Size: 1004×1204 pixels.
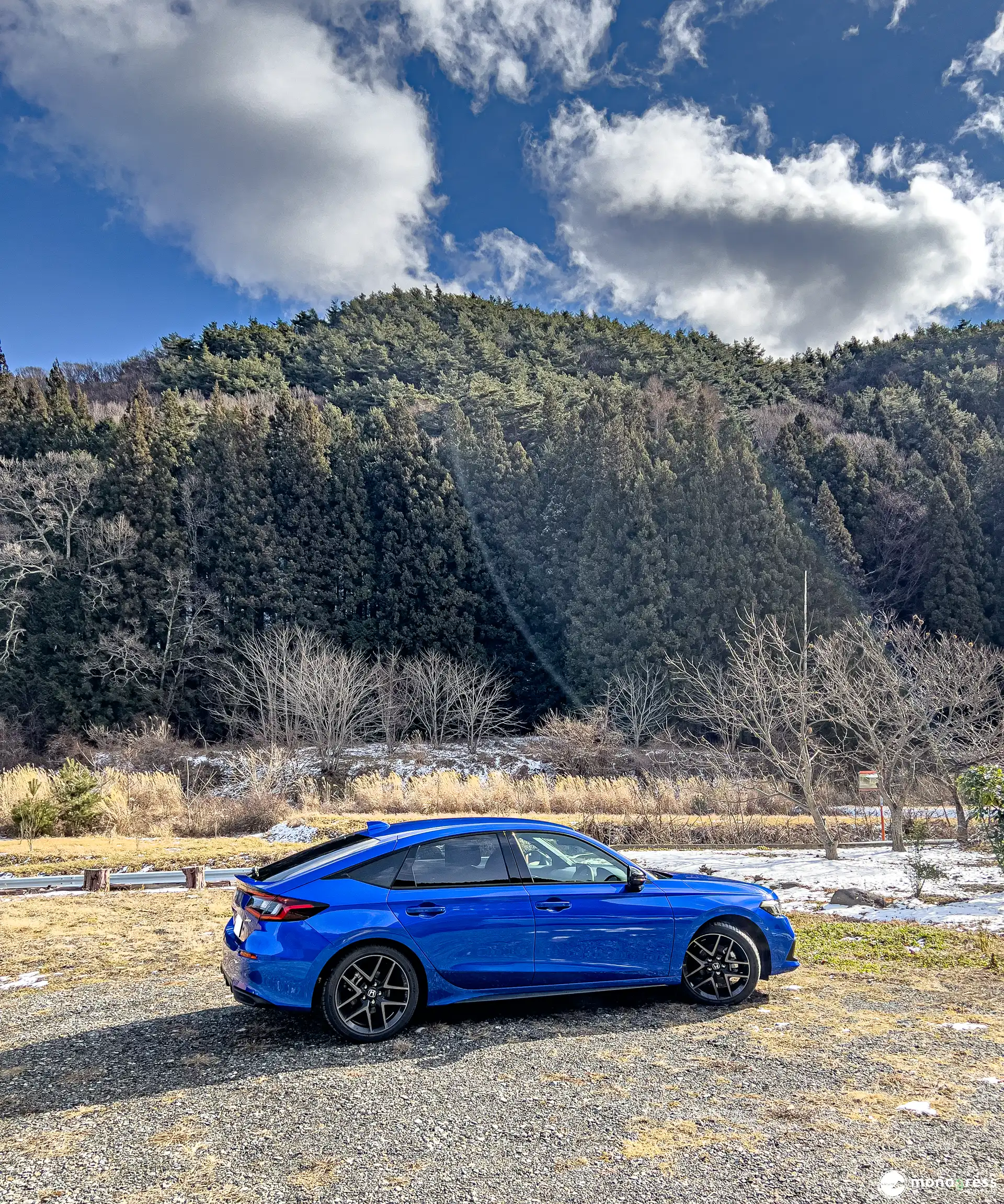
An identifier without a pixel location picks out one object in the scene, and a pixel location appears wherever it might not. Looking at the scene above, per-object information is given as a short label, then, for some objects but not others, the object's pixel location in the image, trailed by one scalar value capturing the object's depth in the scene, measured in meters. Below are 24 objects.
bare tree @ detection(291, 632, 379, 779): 29.95
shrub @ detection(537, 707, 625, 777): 30.08
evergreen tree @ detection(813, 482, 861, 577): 42.75
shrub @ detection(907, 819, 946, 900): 10.77
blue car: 5.18
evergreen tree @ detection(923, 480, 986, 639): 39.44
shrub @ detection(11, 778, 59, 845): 16.84
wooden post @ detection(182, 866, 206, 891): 11.63
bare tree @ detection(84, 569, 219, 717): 36.31
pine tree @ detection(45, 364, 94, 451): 42.97
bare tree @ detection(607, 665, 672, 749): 33.84
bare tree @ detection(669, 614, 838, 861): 15.10
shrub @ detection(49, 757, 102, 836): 17.34
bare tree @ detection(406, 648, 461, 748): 34.94
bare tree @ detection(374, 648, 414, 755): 34.00
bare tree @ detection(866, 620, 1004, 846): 16.86
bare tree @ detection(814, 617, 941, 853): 15.65
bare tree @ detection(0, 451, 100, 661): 37.75
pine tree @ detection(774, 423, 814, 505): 46.72
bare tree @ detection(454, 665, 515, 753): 34.44
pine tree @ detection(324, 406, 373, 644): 39.88
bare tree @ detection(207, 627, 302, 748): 32.00
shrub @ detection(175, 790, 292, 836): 18.52
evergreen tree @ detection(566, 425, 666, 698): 37.44
